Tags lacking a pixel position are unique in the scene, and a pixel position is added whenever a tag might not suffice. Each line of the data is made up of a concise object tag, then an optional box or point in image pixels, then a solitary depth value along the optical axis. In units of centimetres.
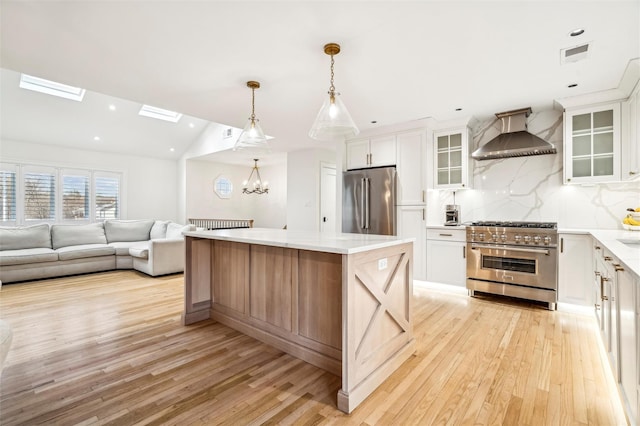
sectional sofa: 463
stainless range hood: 358
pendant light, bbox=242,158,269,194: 774
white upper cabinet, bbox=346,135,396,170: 457
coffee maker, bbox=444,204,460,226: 422
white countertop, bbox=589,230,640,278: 142
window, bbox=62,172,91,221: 682
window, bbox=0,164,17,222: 605
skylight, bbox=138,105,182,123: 677
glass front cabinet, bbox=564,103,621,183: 318
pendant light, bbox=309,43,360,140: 232
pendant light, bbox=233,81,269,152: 293
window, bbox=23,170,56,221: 634
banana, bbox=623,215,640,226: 297
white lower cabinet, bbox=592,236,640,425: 131
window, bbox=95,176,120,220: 731
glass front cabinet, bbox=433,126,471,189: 413
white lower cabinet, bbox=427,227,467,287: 396
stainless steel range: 338
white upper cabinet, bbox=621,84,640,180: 283
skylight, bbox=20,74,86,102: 538
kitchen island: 179
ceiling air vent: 235
